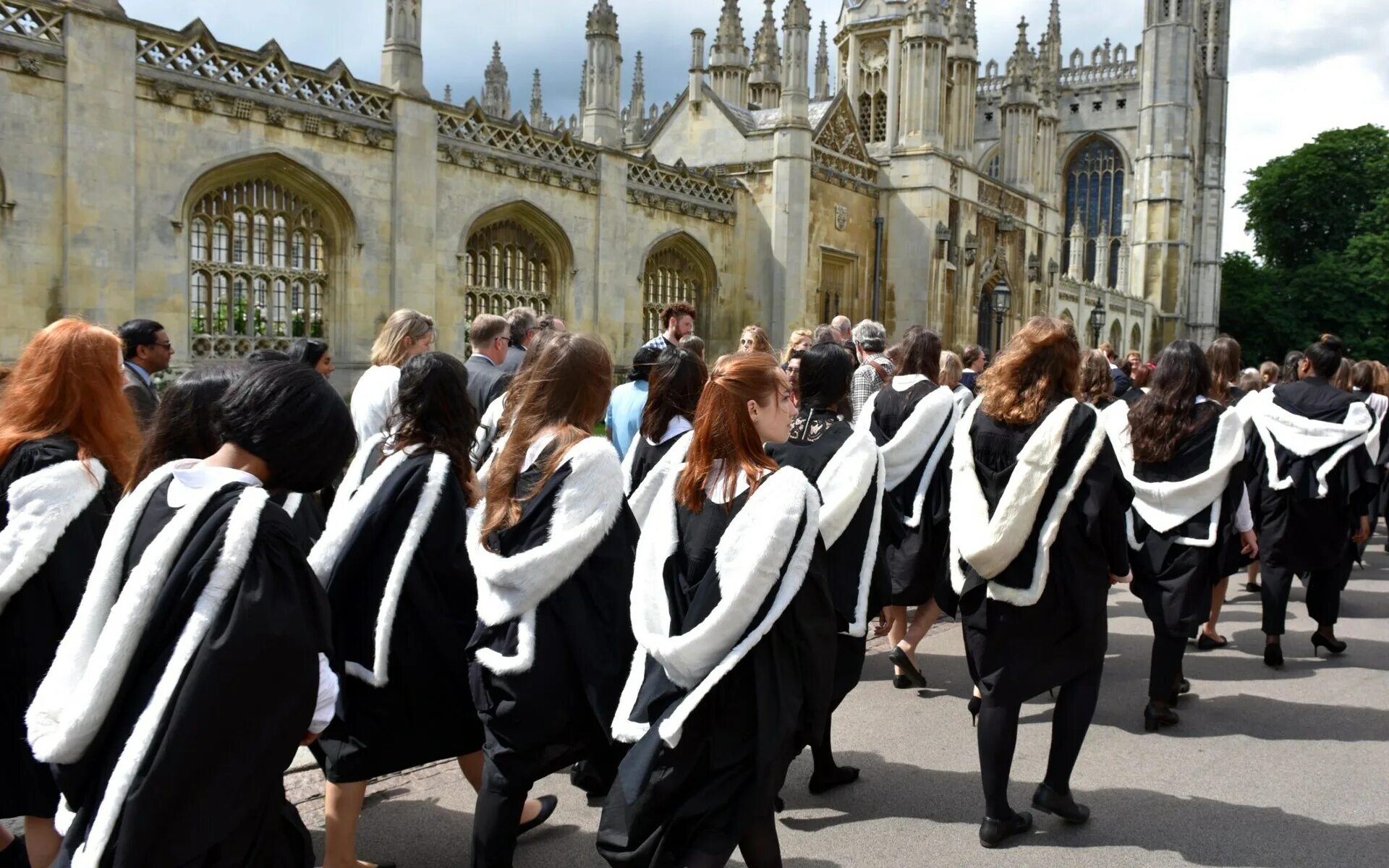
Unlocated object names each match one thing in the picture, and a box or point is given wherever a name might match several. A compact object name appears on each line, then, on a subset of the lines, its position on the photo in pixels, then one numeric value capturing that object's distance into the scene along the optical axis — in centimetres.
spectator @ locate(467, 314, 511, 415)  614
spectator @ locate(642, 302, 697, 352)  723
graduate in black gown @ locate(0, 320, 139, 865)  302
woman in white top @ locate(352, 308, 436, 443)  533
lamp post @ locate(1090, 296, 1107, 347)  3450
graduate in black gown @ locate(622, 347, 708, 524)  441
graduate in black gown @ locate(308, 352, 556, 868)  333
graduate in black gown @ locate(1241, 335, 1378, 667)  684
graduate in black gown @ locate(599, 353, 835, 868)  285
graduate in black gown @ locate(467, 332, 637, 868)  319
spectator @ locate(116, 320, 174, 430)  544
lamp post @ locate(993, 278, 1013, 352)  2014
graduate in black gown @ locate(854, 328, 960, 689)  601
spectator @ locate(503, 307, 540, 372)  699
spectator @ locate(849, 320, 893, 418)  757
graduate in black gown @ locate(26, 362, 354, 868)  211
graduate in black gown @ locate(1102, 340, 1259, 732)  535
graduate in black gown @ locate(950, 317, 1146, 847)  408
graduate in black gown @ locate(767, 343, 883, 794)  409
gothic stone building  1077
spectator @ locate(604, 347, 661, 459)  599
